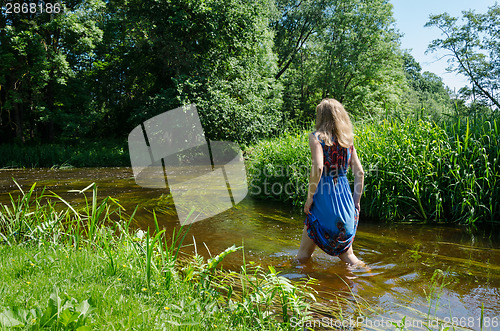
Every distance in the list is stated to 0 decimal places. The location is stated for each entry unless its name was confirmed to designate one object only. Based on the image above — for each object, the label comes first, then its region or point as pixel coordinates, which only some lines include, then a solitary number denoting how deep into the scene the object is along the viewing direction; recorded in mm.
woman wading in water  3381
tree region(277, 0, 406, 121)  26156
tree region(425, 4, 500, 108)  23266
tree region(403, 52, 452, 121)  64625
